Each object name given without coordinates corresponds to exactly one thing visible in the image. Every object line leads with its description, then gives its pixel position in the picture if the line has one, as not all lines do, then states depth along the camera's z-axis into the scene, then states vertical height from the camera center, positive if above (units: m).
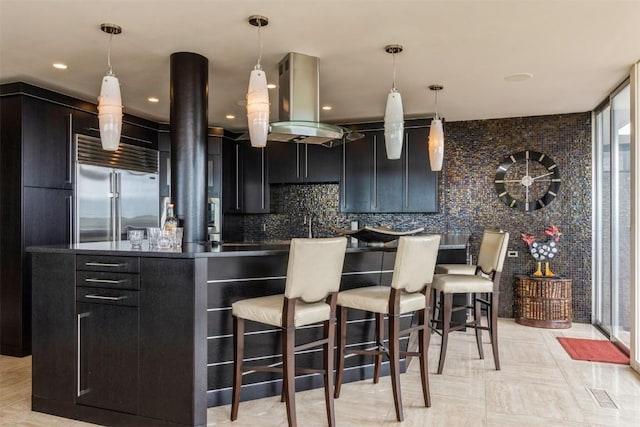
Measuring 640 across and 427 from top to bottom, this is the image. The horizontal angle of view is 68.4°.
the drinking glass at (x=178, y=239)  2.98 -0.17
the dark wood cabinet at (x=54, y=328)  2.84 -0.71
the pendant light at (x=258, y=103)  3.11 +0.73
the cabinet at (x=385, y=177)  5.80 +0.45
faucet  6.62 -0.14
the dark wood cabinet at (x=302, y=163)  6.22 +0.68
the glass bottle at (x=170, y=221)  3.01 -0.05
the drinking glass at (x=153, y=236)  2.91 -0.14
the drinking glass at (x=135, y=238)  2.91 -0.16
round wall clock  5.69 +0.40
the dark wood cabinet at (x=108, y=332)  2.70 -0.70
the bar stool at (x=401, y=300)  2.80 -0.54
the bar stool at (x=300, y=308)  2.48 -0.52
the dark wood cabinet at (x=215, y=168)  6.42 +0.61
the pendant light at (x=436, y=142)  4.37 +0.66
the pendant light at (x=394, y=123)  3.60 +0.69
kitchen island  2.60 -0.69
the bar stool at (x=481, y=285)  3.61 -0.55
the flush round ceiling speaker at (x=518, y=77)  4.09 +1.21
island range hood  3.54 +0.87
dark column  3.48 +0.52
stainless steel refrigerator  4.72 +0.25
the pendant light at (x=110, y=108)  3.07 +0.69
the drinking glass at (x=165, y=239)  2.90 -0.16
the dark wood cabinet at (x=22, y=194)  4.16 +0.17
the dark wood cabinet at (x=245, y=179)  6.58 +0.48
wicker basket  5.23 -1.01
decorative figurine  5.51 -0.42
